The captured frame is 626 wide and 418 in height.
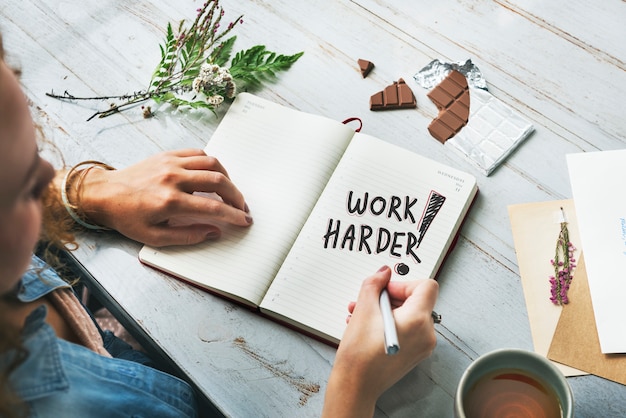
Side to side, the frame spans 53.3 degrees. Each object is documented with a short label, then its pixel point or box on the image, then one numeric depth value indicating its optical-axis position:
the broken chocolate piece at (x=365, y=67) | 1.11
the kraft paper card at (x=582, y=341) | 0.85
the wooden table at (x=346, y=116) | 0.91
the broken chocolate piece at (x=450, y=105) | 1.04
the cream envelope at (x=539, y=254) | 0.89
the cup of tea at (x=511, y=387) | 0.76
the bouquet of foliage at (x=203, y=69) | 1.10
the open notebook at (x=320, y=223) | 0.94
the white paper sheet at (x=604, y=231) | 0.88
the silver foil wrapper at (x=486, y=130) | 1.01
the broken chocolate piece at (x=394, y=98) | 1.07
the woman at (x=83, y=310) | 0.67
